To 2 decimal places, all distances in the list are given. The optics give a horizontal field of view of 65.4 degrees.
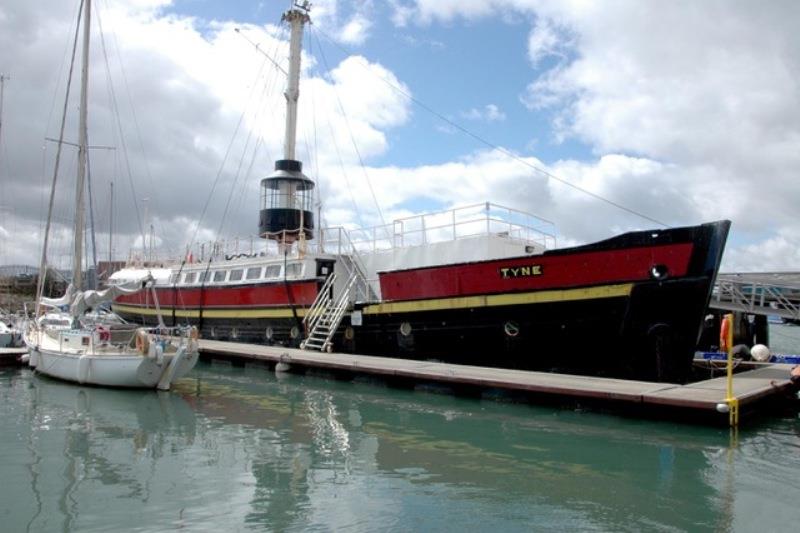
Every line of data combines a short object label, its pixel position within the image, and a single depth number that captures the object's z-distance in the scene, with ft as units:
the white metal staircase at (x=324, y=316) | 62.64
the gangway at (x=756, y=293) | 59.77
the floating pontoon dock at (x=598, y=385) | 36.88
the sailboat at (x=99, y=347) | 50.03
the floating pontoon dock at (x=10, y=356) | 65.96
